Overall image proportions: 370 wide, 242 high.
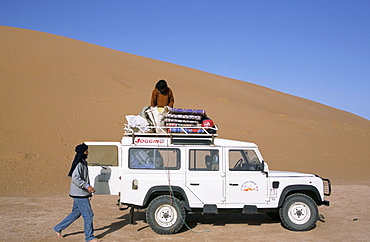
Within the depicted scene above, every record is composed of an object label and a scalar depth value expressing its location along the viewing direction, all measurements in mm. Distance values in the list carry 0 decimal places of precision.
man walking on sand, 6793
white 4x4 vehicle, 7426
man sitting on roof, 8805
